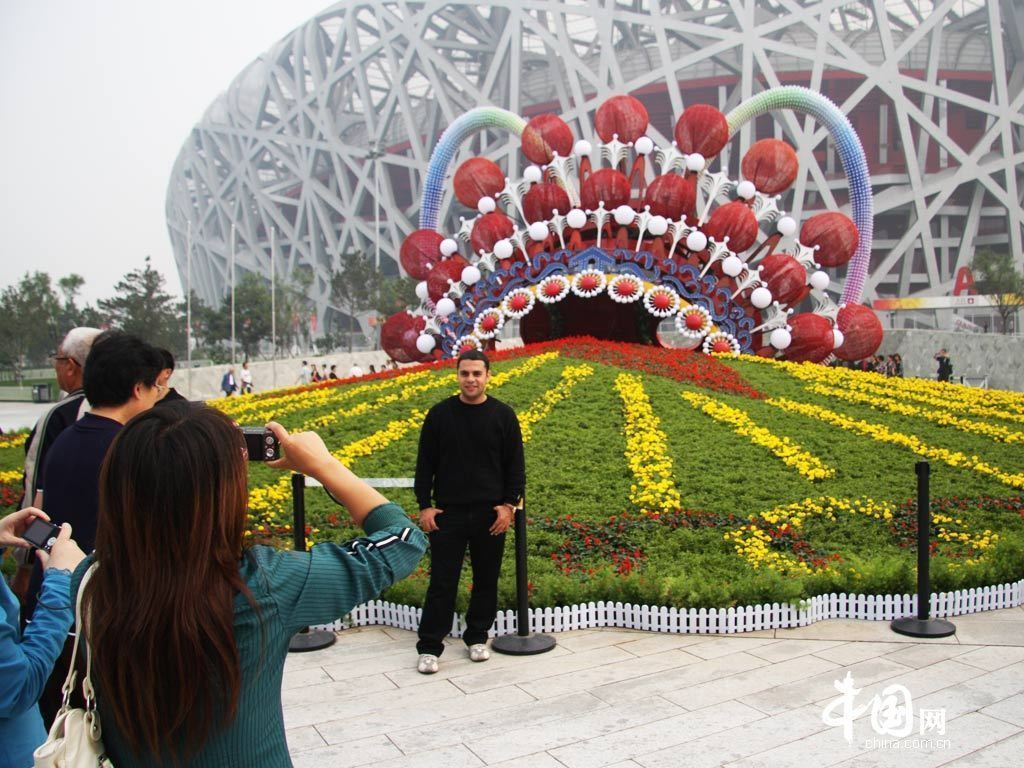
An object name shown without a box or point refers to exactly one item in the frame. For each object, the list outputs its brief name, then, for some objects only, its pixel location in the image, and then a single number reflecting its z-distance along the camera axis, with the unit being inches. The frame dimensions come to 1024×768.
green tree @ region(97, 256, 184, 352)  1729.8
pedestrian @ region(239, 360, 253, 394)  1080.8
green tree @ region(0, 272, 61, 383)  1676.9
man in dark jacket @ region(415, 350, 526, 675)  207.6
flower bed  253.6
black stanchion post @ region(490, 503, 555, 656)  214.8
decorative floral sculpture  692.1
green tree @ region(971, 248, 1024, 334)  1560.0
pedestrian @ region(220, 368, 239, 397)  1105.4
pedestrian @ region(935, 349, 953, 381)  914.7
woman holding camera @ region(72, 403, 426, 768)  70.7
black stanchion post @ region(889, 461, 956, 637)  223.6
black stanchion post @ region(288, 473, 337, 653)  222.5
